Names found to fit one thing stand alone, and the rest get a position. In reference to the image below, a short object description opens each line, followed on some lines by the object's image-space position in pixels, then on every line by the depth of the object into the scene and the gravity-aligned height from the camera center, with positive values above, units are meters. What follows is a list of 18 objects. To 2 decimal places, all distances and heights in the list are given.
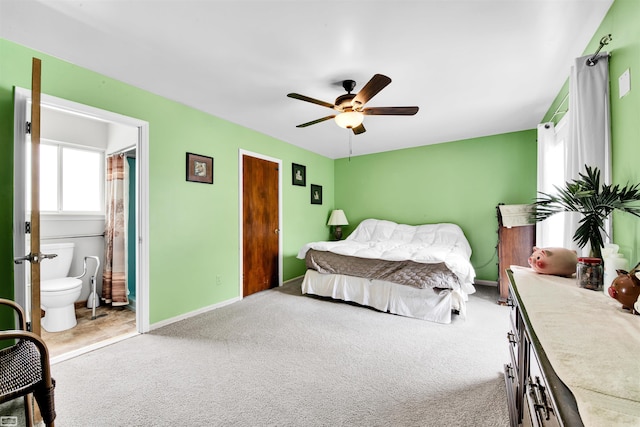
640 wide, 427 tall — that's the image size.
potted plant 1.28 +0.05
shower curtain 3.36 -0.29
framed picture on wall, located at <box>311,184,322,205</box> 5.13 +0.36
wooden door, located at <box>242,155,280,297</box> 3.82 -0.18
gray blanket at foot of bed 2.87 -0.68
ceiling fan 2.31 +0.96
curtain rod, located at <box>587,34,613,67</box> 1.58 +0.97
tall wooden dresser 3.38 -0.34
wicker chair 1.12 -0.72
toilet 2.60 -0.81
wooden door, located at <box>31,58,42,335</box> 1.53 +0.10
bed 2.89 -0.71
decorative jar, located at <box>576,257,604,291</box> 1.26 -0.29
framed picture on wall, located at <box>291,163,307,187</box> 4.65 +0.68
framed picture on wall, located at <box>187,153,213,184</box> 3.06 +0.52
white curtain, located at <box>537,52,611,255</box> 1.59 +0.55
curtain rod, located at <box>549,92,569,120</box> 2.45 +1.05
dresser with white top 0.51 -0.36
